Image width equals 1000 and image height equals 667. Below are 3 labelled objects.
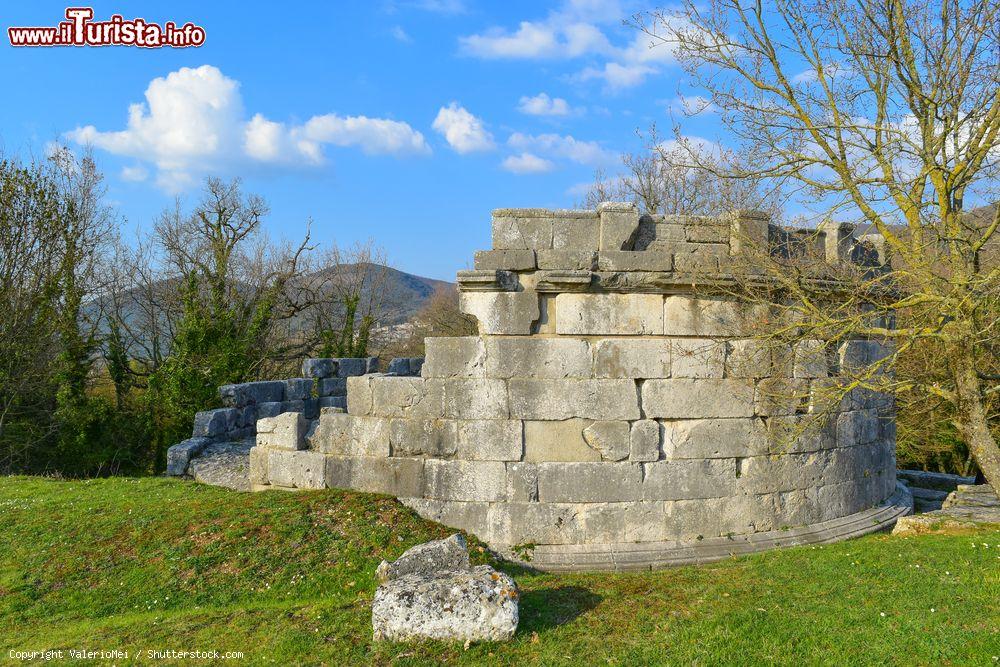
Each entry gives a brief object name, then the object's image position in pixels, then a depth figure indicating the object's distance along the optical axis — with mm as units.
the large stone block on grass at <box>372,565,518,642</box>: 5156
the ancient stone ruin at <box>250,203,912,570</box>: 7703
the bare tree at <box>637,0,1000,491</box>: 7707
